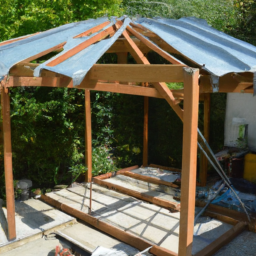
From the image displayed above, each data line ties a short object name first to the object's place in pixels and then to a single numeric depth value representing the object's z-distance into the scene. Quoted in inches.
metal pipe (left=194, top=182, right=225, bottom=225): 194.7
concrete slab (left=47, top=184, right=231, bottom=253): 176.1
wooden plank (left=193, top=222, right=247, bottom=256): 159.2
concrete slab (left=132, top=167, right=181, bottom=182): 277.9
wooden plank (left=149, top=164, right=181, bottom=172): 301.0
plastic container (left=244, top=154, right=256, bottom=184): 247.9
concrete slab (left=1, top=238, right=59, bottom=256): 165.8
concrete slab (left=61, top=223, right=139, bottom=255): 169.3
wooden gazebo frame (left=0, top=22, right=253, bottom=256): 113.8
